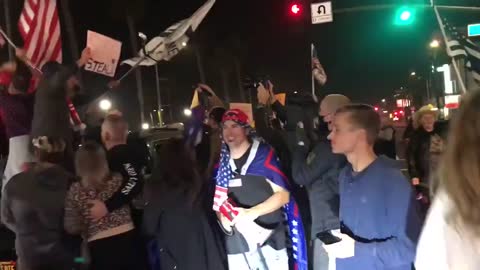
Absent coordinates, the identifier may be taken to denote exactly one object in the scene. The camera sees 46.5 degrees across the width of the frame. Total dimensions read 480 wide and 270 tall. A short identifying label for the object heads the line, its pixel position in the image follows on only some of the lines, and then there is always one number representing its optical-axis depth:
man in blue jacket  3.04
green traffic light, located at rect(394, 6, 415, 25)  15.98
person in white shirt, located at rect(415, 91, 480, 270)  2.01
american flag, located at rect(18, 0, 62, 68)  7.18
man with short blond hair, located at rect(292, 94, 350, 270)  4.73
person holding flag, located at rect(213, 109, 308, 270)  5.08
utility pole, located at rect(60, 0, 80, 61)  23.74
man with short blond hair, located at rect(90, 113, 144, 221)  4.82
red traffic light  16.05
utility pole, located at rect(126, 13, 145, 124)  35.69
